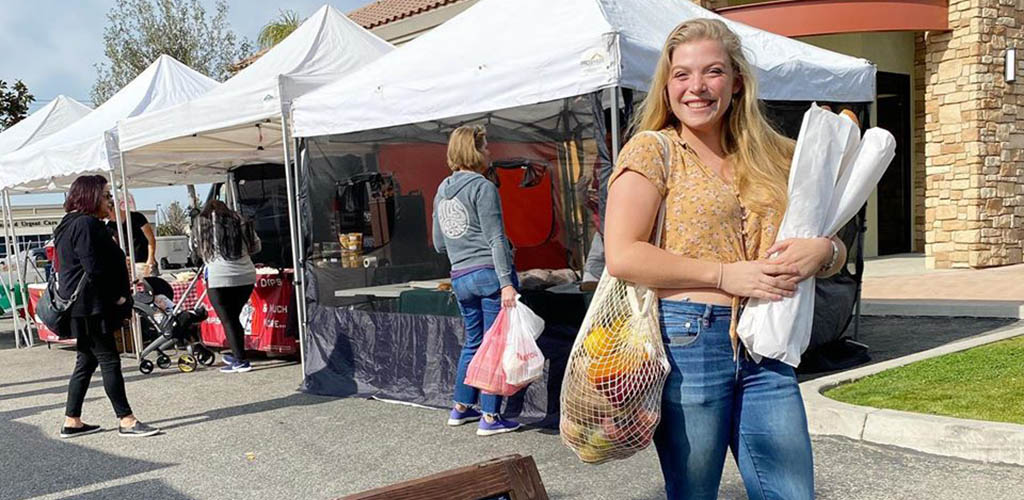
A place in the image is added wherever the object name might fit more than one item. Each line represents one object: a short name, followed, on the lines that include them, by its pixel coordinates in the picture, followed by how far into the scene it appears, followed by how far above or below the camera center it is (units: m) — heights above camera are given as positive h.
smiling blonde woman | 1.94 -0.16
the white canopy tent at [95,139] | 8.54 +1.02
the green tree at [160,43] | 22.61 +5.05
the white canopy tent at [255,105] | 6.59 +1.00
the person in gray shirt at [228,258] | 7.45 -0.30
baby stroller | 7.89 -0.95
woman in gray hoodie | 4.82 -0.19
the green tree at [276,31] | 21.44 +4.94
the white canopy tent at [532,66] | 4.66 +0.88
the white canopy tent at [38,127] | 11.81 +1.70
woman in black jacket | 5.39 -0.35
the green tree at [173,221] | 25.52 +0.23
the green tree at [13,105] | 23.94 +3.82
